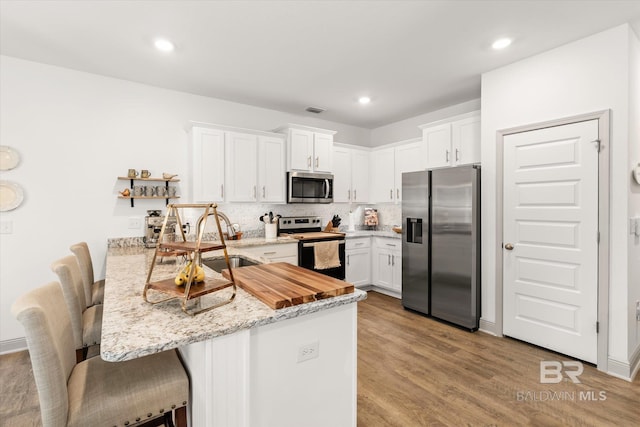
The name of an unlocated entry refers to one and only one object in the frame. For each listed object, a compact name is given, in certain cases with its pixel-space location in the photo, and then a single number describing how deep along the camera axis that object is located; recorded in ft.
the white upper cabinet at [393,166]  15.20
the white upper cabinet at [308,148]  14.34
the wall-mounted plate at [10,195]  9.60
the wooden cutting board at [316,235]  13.70
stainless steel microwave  14.43
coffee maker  10.80
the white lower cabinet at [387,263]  14.78
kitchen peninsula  3.64
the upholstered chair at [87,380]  3.40
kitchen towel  13.76
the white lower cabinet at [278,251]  12.19
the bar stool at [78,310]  5.60
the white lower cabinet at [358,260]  15.38
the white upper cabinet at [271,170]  13.67
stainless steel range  13.52
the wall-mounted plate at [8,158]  9.58
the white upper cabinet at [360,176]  17.03
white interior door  8.70
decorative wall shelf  11.23
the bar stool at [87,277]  7.52
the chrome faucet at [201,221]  4.25
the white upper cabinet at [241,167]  12.80
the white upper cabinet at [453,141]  12.22
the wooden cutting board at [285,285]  4.44
